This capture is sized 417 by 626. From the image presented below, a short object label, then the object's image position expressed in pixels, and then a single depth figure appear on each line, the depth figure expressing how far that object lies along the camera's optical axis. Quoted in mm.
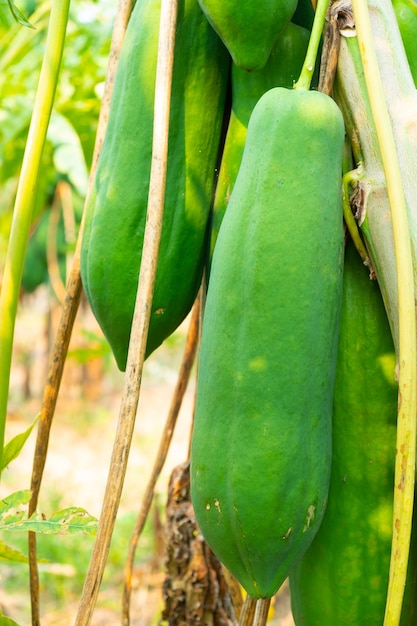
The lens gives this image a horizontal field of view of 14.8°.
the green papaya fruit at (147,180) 926
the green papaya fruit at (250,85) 928
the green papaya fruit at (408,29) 934
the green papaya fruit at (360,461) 904
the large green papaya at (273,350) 838
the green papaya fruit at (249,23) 870
